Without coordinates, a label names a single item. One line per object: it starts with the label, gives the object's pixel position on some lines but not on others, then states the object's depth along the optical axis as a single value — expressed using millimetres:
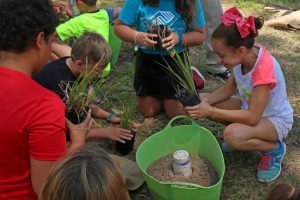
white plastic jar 2367
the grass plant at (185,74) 2606
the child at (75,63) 2482
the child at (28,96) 1565
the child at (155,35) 2930
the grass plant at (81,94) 2250
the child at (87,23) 3586
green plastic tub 2125
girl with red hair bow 2373
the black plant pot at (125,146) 2783
